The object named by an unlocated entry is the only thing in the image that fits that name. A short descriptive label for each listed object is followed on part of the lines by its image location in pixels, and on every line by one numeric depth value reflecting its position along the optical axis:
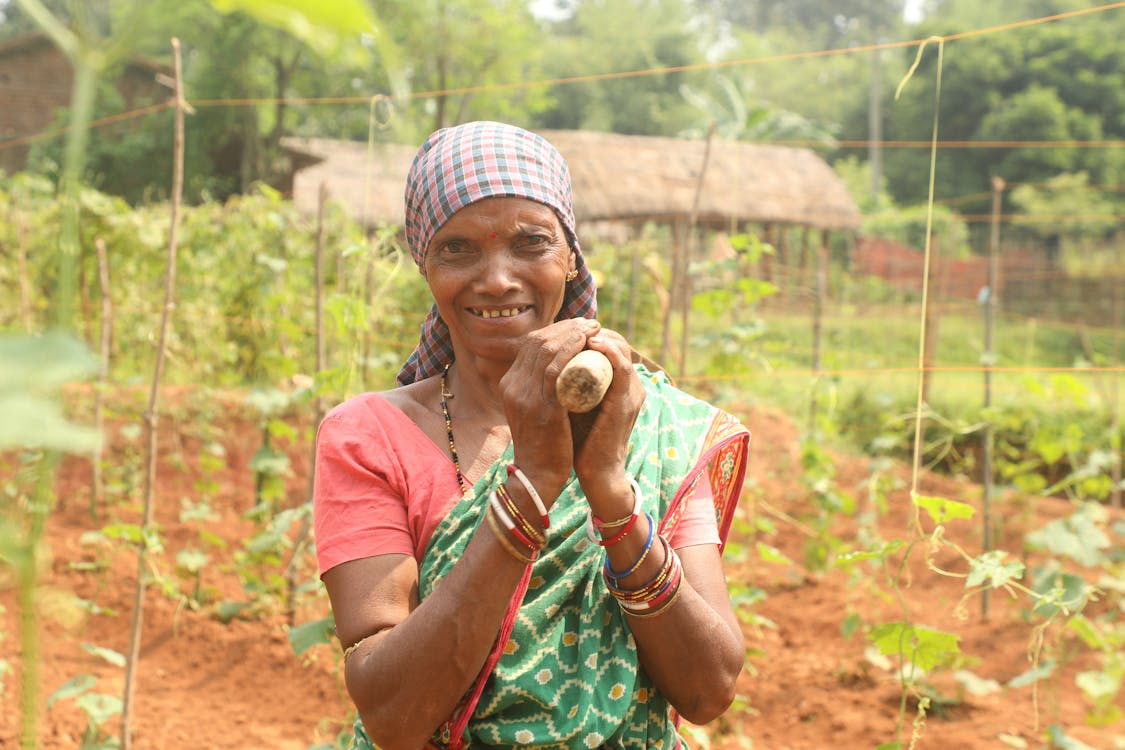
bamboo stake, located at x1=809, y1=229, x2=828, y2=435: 6.39
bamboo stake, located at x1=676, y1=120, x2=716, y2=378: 3.83
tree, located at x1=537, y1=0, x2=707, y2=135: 37.94
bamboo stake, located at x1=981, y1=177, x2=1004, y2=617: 4.48
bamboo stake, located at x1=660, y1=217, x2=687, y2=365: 4.12
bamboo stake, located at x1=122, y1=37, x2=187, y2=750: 2.72
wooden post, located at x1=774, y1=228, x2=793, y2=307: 20.16
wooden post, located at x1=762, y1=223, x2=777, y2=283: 20.28
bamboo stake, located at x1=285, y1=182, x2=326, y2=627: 3.74
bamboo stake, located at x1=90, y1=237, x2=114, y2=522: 4.44
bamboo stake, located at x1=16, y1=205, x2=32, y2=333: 4.70
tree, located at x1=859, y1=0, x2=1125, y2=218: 25.75
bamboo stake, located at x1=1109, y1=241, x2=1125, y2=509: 4.93
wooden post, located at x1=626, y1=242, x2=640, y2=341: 7.37
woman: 1.46
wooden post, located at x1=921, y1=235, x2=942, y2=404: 7.35
